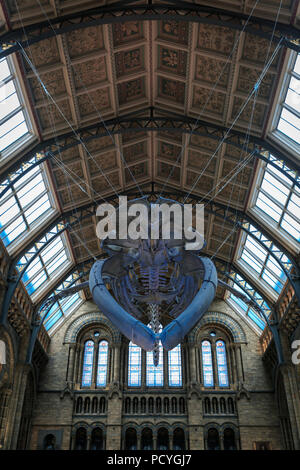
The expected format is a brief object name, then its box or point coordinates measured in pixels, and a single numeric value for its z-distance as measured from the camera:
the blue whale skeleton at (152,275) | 11.59
